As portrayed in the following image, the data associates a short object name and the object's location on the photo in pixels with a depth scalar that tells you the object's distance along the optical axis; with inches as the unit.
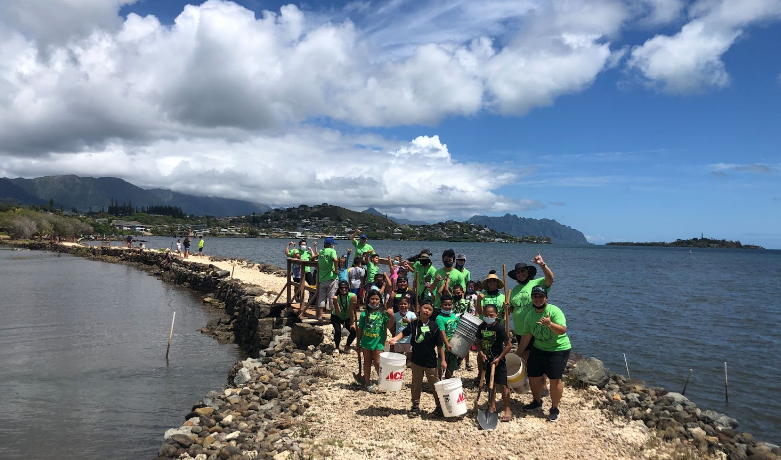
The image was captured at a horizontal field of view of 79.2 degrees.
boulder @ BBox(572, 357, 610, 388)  384.8
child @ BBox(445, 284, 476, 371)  362.5
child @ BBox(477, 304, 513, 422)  301.0
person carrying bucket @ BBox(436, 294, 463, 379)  302.2
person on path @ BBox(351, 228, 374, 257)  507.8
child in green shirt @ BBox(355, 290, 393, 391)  345.4
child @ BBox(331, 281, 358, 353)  421.1
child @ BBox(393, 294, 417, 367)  341.7
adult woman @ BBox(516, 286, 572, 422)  291.4
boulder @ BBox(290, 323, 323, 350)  478.6
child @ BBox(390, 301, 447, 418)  297.3
